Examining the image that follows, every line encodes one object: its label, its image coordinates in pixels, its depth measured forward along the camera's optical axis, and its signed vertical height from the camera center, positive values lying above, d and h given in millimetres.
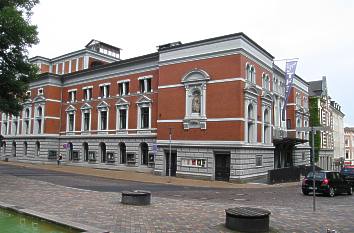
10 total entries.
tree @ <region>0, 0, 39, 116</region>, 20781 +5196
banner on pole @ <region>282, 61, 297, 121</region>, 38000 +7367
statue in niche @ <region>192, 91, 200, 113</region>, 34844 +3672
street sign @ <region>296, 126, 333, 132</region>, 14490 +578
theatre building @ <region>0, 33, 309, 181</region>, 32969 +3053
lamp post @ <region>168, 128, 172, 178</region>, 33456 -2202
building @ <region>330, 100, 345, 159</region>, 81688 +3449
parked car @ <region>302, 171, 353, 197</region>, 22750 -2584
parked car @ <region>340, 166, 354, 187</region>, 29170 -2527
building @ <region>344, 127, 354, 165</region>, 116875 -265
